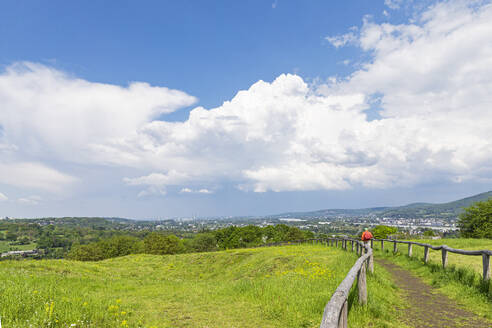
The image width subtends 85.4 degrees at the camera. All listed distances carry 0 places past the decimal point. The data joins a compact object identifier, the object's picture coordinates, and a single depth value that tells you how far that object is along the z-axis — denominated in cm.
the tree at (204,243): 10094
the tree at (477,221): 4614
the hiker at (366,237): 1653
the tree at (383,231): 8800
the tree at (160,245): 8340
